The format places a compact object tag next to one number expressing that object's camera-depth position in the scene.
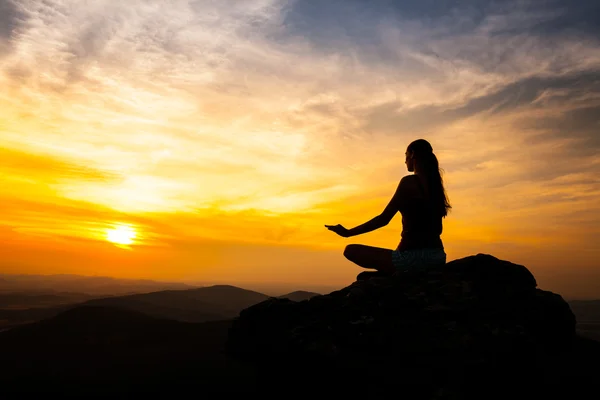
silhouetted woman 7.33
